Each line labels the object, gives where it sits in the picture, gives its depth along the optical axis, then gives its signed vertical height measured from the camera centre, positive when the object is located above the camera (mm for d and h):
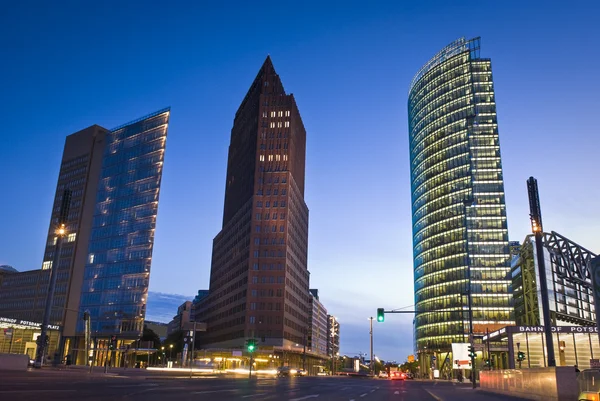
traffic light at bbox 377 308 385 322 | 43953 +3042
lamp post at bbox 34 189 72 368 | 49188 +6209
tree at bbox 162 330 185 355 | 176025 +89
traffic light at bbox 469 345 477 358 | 53344 +3
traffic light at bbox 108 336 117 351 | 55844 -315
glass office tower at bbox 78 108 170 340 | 131625 +30358
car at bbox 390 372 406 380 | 82812 -4336
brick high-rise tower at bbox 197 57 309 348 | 125875 +31180
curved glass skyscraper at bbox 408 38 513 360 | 139875 +43853
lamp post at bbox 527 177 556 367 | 26397 +6021
